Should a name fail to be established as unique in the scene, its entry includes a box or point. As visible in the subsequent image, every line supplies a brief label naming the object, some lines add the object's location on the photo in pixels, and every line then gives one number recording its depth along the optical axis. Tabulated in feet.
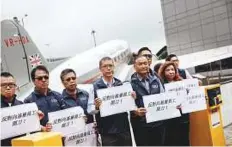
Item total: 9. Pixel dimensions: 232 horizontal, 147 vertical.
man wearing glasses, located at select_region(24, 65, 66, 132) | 9.39
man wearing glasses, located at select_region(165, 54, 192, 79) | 13.29
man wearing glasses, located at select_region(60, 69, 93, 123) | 9.74
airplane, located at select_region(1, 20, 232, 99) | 34.87
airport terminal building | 67.26
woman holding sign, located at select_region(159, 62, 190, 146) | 11.38
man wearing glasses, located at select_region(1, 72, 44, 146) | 8.86
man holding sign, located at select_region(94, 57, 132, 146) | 10.07
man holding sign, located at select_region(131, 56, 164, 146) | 10.65
